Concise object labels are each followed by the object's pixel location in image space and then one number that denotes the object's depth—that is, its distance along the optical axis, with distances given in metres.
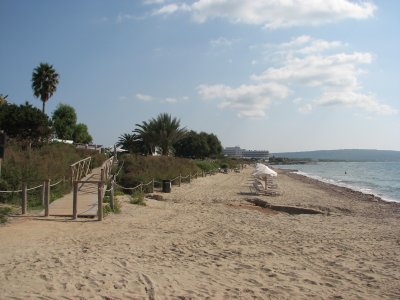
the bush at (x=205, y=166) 48.66
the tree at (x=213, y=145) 91.06
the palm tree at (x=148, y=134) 43.47
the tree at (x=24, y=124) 28.72
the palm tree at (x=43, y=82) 43.72
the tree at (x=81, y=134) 66.56
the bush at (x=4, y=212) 10.06
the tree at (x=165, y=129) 43.00
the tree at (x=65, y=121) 63.09
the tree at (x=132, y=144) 52.98
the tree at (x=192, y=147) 84.62
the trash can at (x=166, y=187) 22.38
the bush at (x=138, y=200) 15.59
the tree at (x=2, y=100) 36.61
